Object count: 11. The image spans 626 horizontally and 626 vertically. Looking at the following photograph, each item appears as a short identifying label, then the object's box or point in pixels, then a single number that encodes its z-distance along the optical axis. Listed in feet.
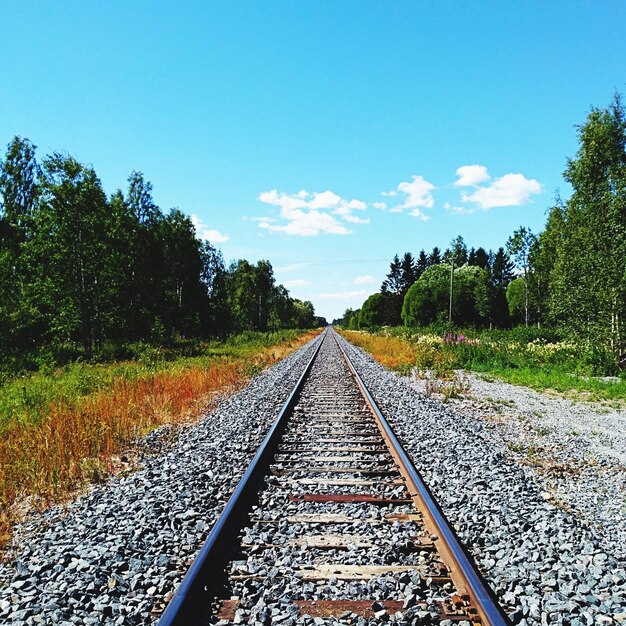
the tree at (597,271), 40.88
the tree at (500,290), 172.96
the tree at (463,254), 264.19
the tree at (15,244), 49.75
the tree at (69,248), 61.21
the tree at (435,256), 289.94
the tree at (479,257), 301.78
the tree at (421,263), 282.36
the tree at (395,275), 287.81
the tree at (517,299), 128.55
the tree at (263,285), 210.59
